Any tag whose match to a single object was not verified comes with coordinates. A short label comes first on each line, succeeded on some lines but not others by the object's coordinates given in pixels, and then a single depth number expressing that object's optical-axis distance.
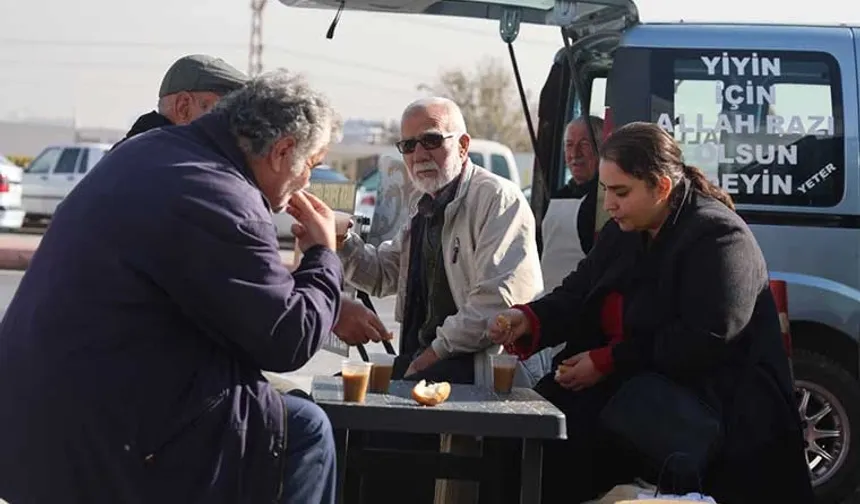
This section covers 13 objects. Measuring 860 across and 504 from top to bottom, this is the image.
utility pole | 52.94
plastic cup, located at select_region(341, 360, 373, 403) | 3.28
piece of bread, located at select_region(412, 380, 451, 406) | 3.26
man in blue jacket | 2.71
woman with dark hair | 3.60
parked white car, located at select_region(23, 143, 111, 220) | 21.33
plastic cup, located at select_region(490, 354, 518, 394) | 3.59
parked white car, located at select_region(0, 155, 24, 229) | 17.39
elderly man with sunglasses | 4.23
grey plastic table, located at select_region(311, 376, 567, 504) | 3.17
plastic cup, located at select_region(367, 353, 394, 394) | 3.51
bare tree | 57.78
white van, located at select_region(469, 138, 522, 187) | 17.88
